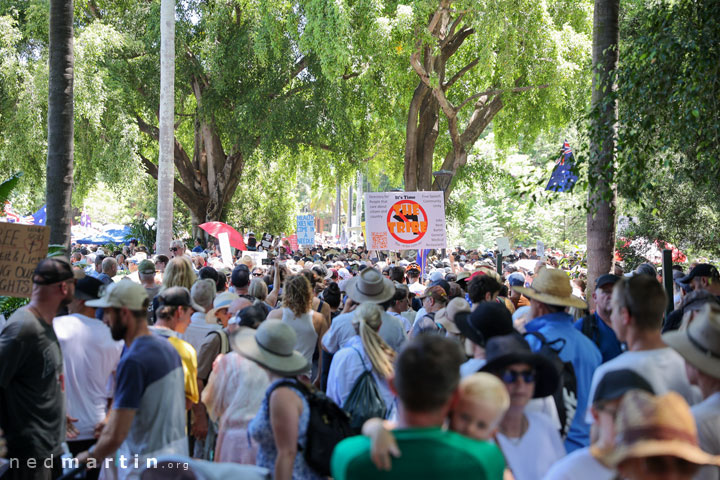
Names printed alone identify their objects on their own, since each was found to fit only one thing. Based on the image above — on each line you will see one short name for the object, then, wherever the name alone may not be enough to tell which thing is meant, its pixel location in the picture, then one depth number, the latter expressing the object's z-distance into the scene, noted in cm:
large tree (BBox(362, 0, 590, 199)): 1612
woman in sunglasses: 318
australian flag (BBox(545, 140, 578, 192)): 760
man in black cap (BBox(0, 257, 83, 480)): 429
